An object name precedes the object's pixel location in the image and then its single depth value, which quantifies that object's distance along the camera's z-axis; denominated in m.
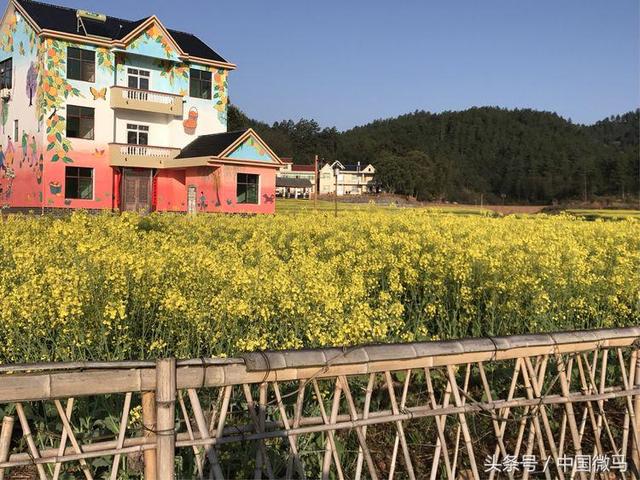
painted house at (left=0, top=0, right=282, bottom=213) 22.70
